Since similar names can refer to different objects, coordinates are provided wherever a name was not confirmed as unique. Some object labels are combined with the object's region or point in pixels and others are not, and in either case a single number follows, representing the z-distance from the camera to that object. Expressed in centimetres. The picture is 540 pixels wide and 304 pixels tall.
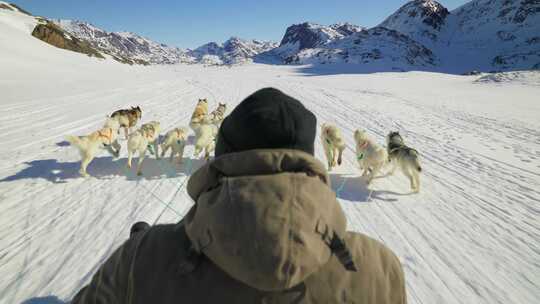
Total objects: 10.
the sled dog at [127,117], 751
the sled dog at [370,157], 524
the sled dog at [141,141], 532
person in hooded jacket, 89
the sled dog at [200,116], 696
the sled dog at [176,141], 572
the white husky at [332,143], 597
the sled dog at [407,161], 498
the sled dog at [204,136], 573
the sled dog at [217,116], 726
